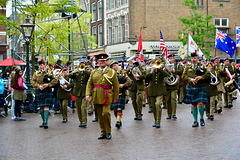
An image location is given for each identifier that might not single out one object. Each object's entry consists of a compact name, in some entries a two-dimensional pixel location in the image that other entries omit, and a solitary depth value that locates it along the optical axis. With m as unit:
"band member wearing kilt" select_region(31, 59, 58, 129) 11.64
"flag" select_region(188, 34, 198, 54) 22.26
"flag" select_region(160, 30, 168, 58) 12.36
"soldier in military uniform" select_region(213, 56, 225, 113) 14.09
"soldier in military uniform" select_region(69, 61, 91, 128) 11.86
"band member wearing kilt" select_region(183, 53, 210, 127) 11.10
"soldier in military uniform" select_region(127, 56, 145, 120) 12.24
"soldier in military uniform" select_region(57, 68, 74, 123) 12.82
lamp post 15.66
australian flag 20.97
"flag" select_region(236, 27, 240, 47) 24.50
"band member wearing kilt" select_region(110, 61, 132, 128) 11.03
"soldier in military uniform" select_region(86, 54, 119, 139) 9.31
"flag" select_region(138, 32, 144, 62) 13.15
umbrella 27.94
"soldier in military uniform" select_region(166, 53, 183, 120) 12.93
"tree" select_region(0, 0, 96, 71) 17.77
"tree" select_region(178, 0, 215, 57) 35.44
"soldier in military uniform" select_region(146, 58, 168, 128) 11.18
